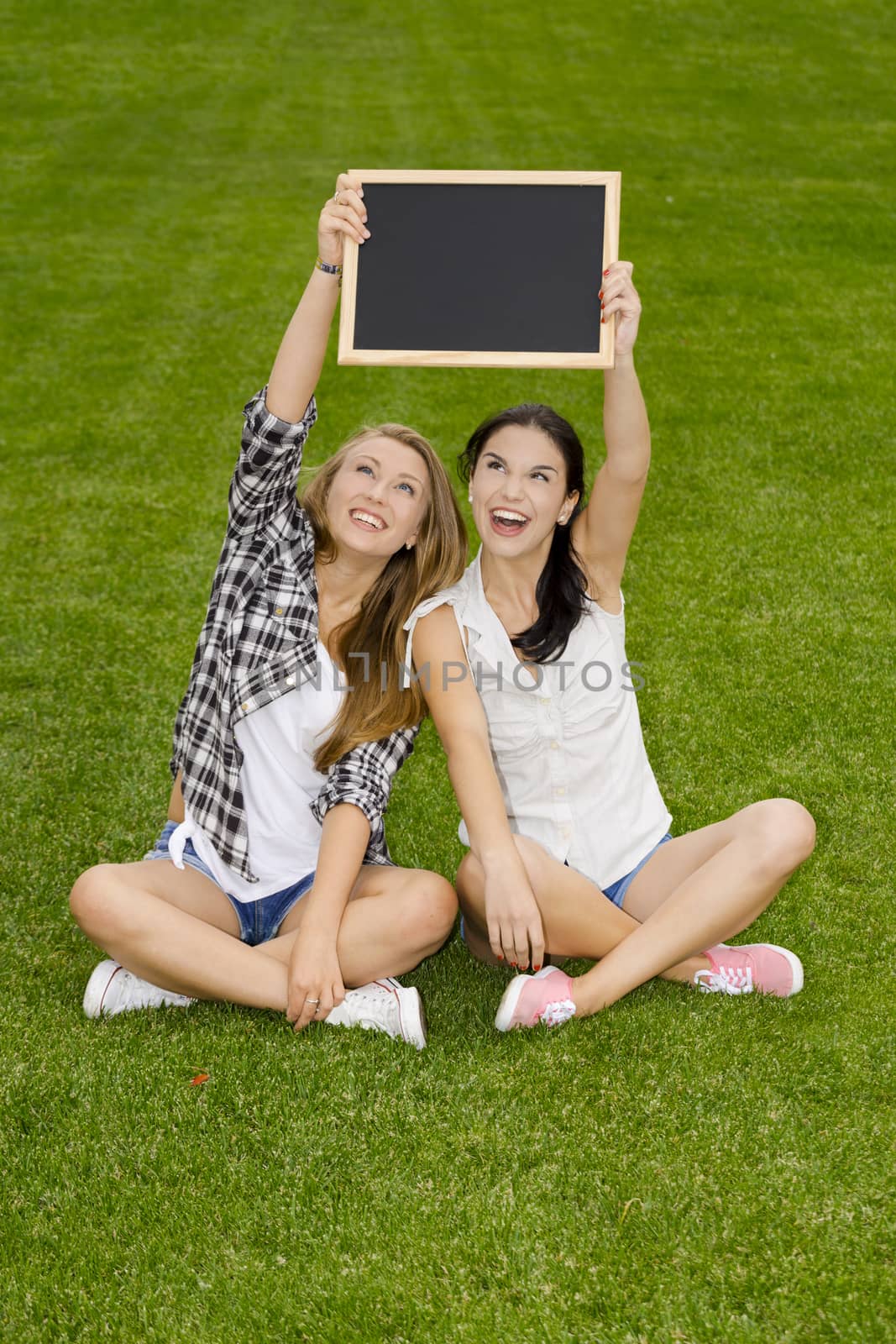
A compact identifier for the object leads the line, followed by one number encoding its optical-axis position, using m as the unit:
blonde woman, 2.74
